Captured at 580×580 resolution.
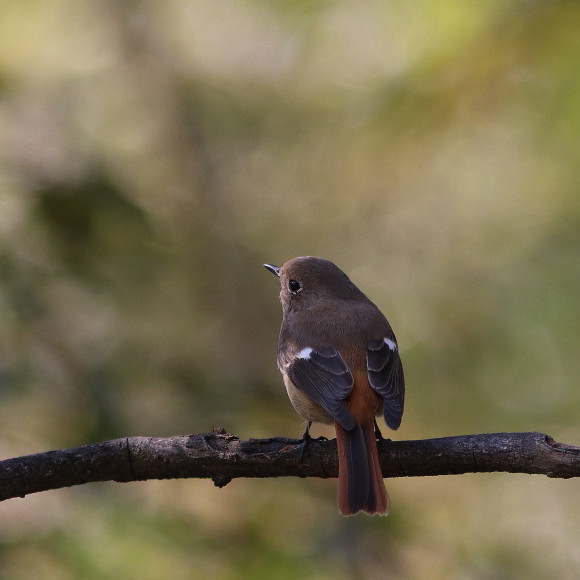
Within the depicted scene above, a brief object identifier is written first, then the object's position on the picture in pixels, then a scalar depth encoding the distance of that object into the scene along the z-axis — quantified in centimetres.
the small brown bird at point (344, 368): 696
